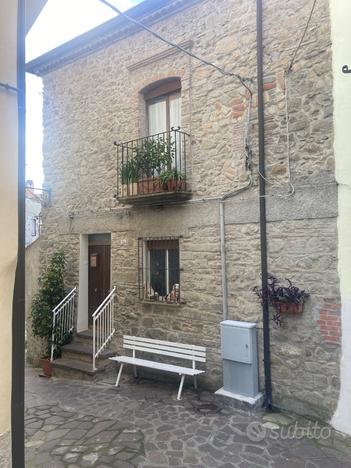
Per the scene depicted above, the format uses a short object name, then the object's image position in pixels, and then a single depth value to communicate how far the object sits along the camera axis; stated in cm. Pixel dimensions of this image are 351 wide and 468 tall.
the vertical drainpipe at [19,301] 192
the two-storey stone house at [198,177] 522
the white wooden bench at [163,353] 612
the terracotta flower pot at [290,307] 523
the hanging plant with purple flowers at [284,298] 523
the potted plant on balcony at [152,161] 677
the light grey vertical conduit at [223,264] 616
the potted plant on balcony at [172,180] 652
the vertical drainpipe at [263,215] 556
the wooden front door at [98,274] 840
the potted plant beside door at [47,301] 827
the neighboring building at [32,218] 1711
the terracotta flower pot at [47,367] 790
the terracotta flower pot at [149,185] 670
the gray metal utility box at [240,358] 554
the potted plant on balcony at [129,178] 710
